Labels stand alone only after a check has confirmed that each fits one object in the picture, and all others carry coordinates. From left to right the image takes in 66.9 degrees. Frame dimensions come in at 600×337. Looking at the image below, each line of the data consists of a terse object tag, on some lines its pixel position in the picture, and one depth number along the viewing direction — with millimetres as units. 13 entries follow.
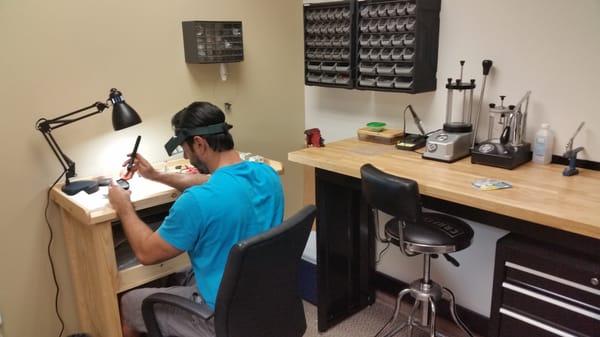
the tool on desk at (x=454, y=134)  2059
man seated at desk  1420
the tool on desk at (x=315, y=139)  2479
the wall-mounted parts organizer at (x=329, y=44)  2514
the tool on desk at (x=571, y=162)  1823
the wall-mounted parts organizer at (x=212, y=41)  2418
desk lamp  1928
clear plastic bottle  1949
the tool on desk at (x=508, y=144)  1936
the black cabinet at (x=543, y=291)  1431
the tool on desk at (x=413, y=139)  2303
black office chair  1234
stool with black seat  1702
